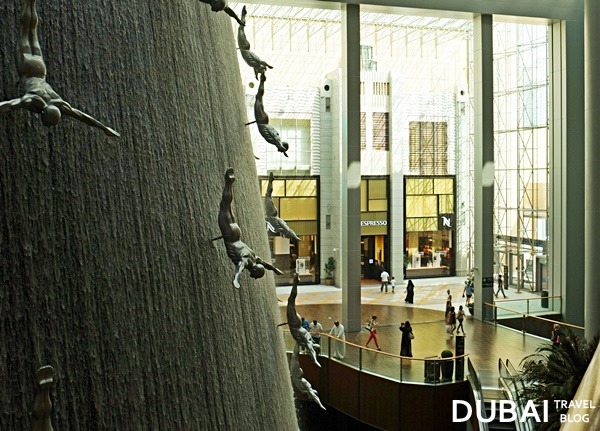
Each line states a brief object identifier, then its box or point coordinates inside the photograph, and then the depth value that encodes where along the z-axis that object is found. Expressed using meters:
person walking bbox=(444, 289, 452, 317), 18.28
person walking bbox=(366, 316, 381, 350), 15.67
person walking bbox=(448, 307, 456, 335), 17.25
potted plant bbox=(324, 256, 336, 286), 27.00
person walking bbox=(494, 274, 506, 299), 25.73
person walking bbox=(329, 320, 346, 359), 14.08
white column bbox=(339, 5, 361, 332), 18.30
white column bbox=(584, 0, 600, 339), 16.53
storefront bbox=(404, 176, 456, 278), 29.73
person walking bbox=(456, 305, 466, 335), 17.44
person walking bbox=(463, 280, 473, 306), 22.17
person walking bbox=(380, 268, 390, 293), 26.56
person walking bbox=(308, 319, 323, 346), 14.37
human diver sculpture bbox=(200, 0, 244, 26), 4.04
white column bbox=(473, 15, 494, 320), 19.86
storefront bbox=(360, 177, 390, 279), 28.44
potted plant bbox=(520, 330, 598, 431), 10.88
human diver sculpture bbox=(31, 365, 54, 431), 2.39
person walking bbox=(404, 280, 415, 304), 23.66
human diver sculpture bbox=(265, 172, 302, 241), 6.75
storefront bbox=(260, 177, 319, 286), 27.08
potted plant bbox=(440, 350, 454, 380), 12.70
